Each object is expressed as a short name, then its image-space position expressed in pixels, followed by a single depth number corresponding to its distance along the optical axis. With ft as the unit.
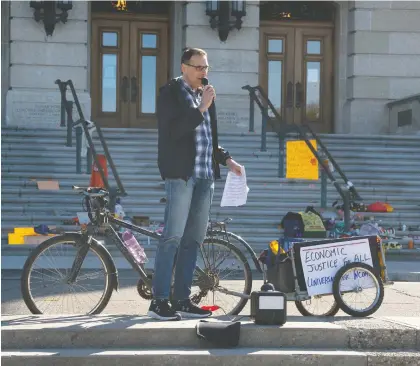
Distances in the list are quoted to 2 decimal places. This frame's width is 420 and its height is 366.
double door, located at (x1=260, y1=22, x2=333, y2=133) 74.84
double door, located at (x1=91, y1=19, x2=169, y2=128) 73.10
